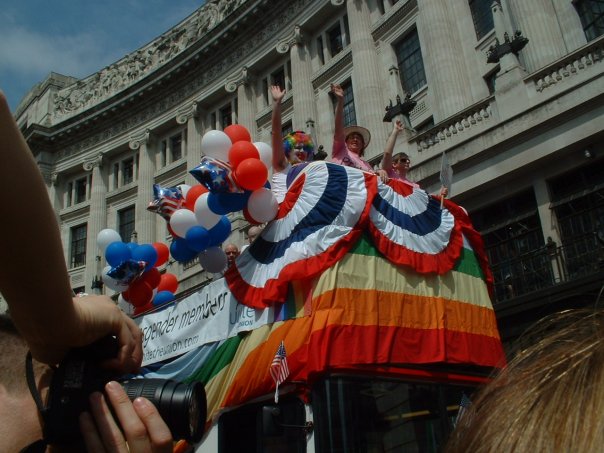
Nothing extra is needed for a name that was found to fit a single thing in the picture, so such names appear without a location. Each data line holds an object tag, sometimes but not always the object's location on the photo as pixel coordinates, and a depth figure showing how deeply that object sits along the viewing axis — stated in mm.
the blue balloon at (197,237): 6883
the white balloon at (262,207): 5691
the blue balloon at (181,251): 7133
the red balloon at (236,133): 6648
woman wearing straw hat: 6312
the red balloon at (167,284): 9037
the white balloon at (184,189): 7727
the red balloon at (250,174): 5797
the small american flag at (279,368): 4402
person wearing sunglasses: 6750
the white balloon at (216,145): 6273
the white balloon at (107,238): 8586
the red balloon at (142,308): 7896
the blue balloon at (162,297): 8414
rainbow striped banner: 4516
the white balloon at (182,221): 6977
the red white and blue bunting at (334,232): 5078
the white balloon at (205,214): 6414
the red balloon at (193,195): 7370
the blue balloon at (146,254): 8000
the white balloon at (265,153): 6371
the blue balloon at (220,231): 6988
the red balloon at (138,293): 7898
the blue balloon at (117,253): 7832
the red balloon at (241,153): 5992
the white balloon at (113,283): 7938
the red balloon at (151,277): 8078
